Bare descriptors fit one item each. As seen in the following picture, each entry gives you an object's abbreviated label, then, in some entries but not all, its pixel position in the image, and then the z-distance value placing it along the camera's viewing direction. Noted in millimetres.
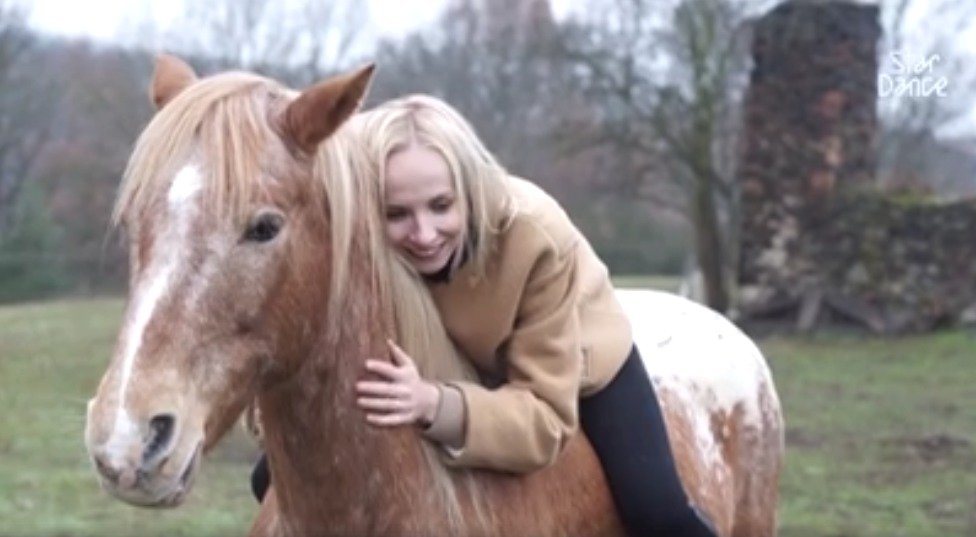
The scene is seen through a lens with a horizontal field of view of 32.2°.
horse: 2344
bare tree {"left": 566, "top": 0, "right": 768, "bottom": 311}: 20172
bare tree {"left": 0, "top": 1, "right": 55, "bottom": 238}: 25781
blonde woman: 2801
